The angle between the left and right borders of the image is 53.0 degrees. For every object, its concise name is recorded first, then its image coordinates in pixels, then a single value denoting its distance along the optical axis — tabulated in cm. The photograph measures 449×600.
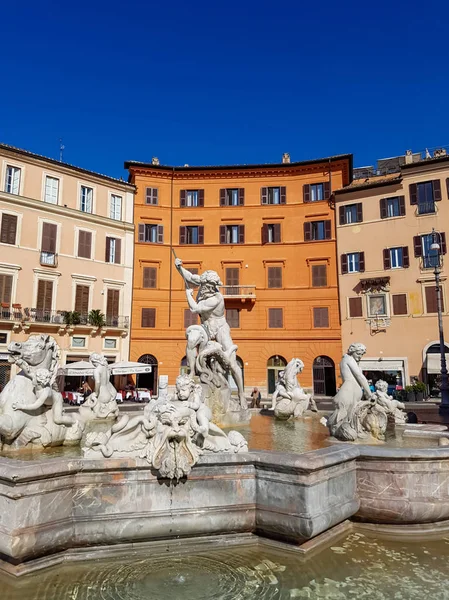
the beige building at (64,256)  2844
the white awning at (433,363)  2754
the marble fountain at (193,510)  350
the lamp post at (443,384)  1527
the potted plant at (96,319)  3023
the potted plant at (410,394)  2502
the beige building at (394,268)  2933
